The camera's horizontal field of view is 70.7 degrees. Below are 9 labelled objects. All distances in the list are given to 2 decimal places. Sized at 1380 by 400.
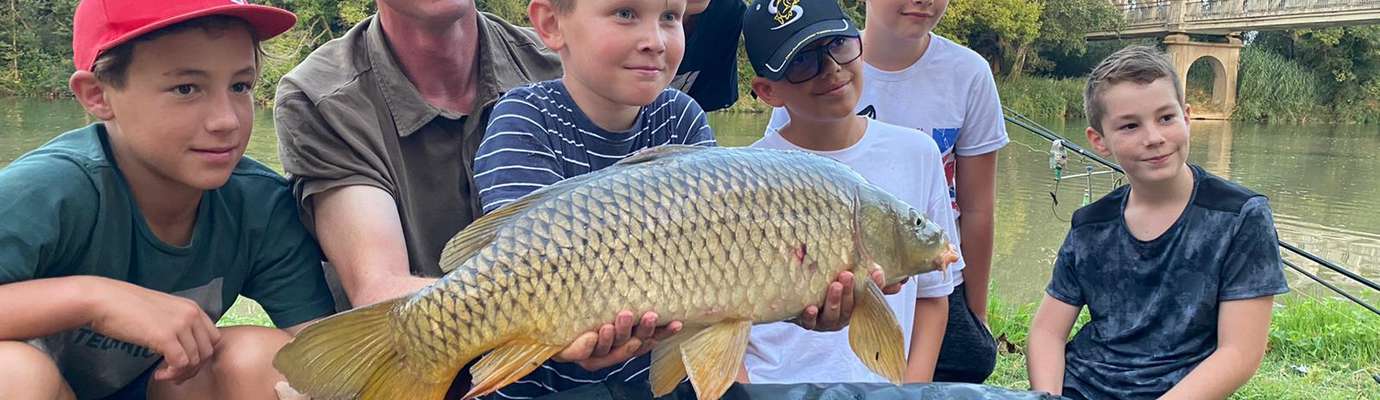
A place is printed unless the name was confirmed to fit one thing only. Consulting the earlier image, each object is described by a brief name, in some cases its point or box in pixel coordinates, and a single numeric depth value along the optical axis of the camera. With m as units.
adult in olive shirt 1.93
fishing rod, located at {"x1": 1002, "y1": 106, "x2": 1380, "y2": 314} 3.66
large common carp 1.31
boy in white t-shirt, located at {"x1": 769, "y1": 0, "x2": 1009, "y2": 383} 2.68
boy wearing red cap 1.55
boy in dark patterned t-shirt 2.26
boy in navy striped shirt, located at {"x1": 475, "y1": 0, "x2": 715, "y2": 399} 1.61
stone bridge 24.66
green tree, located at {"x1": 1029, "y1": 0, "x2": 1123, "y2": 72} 26.89
